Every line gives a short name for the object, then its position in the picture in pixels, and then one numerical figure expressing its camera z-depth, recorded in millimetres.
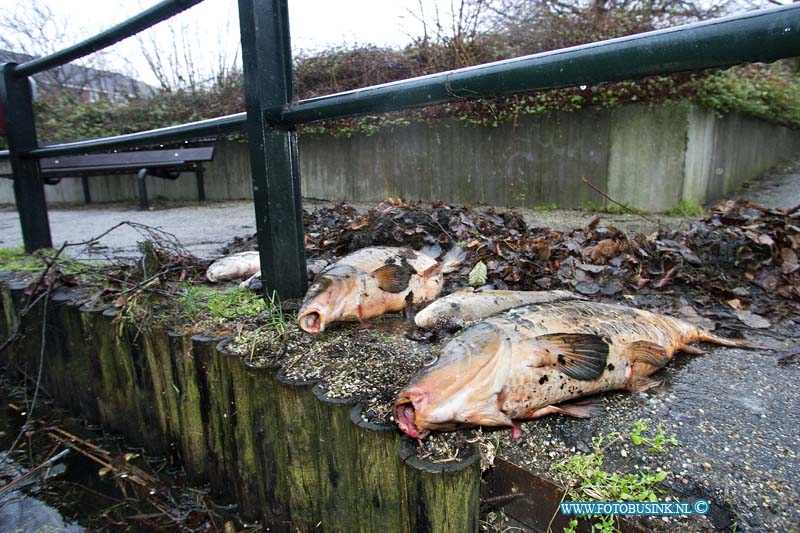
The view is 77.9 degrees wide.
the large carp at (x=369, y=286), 2158
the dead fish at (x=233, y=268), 3285
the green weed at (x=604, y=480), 1194
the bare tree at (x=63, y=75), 13844
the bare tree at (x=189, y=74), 12109
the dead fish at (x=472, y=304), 2227
